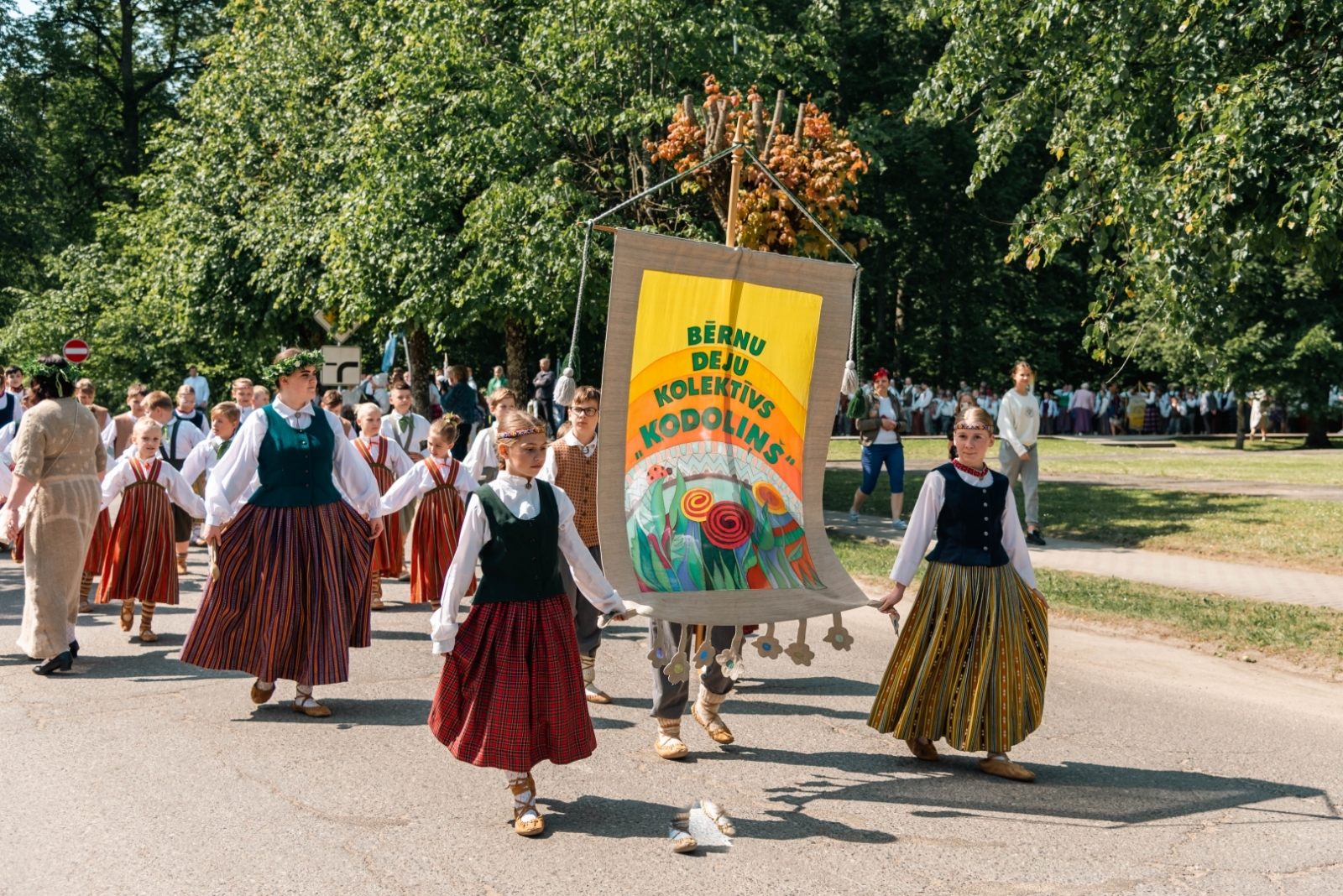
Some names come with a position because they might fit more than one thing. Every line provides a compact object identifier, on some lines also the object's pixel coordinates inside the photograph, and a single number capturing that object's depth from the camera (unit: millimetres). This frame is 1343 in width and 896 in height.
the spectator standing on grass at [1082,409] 40719
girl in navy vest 6199
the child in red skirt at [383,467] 11320
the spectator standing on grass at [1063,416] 41875
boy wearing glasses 7730
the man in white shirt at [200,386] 22734
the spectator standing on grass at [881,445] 16016
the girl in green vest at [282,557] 7203
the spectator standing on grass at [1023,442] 14109
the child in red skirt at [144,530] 9523
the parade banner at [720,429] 6023
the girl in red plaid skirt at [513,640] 5535
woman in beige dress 8242
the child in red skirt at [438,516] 10508
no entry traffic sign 30297
